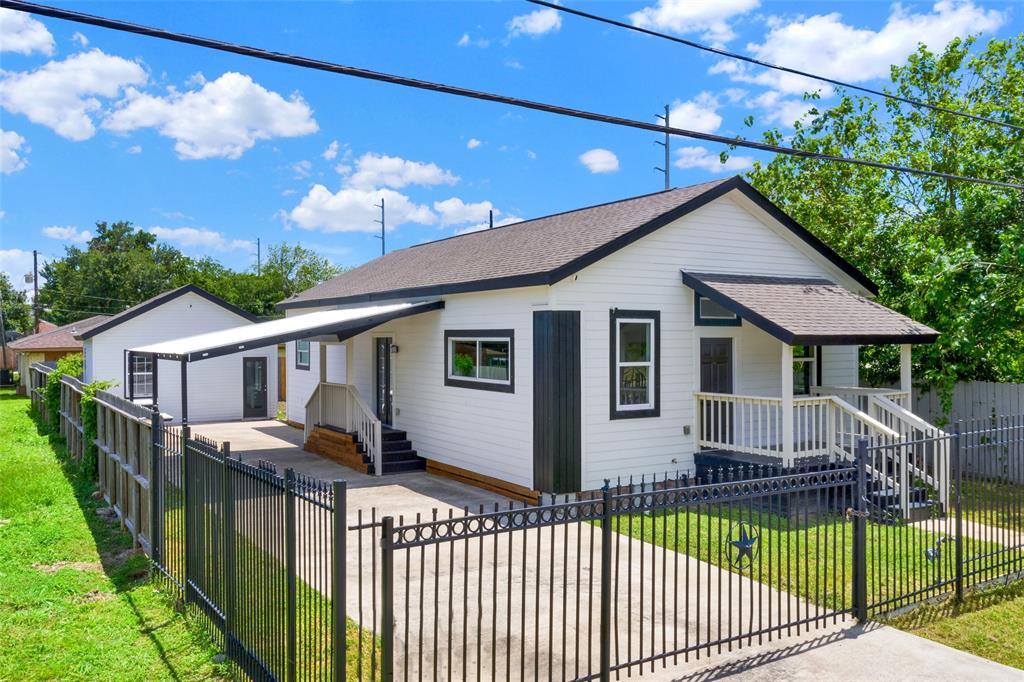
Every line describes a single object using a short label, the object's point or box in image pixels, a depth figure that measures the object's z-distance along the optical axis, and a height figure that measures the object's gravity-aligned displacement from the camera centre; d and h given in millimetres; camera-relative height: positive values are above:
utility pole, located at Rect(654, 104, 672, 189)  35344 +8996
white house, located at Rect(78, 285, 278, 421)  23672 -445
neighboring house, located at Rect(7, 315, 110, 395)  37000 +196
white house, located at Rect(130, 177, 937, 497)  11359 +1
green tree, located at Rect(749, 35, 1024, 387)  13617 +3429
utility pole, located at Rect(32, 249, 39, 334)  54034 +5467
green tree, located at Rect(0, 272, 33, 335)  75250 +4080
